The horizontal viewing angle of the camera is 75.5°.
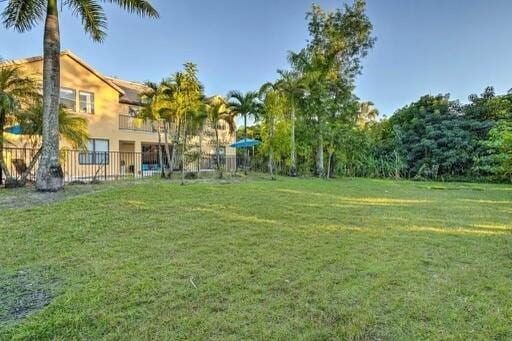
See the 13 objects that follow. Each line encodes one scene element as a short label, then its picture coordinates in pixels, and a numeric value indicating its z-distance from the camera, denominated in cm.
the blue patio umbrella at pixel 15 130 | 1055
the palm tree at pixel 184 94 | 1295
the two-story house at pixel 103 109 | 1958
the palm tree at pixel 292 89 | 2127
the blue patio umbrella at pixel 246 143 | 2142
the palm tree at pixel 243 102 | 2003
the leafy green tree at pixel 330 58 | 2248
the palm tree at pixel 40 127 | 1048
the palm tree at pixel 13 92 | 977
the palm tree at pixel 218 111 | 1911
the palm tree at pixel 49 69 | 935
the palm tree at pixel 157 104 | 1504
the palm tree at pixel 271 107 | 1972
